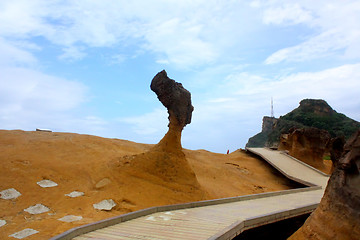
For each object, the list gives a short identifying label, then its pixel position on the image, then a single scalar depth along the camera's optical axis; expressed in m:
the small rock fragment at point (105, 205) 6.24
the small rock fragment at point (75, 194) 6.59
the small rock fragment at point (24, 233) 4.64
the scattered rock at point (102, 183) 7.21
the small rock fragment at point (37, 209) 5.68
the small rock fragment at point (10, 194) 6.00
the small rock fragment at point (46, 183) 6.71
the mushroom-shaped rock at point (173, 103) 8.26
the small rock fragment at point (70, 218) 5.42
